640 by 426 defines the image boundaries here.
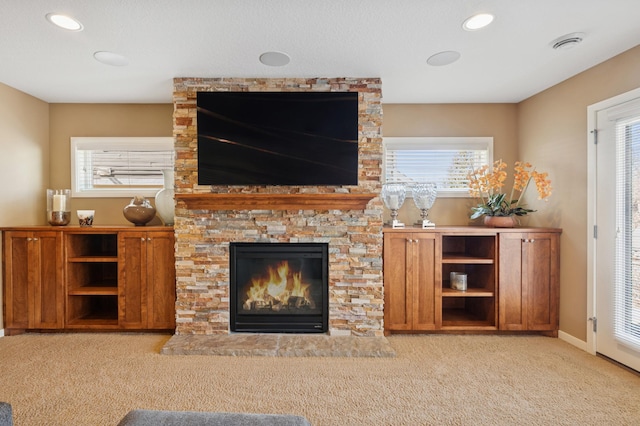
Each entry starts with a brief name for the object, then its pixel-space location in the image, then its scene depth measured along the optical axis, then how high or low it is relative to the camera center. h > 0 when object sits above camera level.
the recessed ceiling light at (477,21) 1.99 +1.22
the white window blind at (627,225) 2.36 -0.11
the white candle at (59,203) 3.24 +0.08
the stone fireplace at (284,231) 2.92 -0.19
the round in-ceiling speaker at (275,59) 2.46 +1.21
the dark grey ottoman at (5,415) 1.16 -0.76
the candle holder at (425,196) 3.32 +0.15
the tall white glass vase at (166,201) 3.27 +0.10
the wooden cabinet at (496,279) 3.04 -0.66
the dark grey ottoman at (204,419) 1.14 -0.77
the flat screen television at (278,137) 2.88 +0.67
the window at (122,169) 3.64 +0.48
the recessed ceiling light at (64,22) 1.98 +1.21
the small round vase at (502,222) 3.19 -0.12
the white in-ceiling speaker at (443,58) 2.46 +1.21
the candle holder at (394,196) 3.28 +0.15
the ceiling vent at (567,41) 2.20 +1.20
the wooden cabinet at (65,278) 3.05 -0.65
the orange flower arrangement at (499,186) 3.21 +0.26
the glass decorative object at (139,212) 3.26 -0.01
